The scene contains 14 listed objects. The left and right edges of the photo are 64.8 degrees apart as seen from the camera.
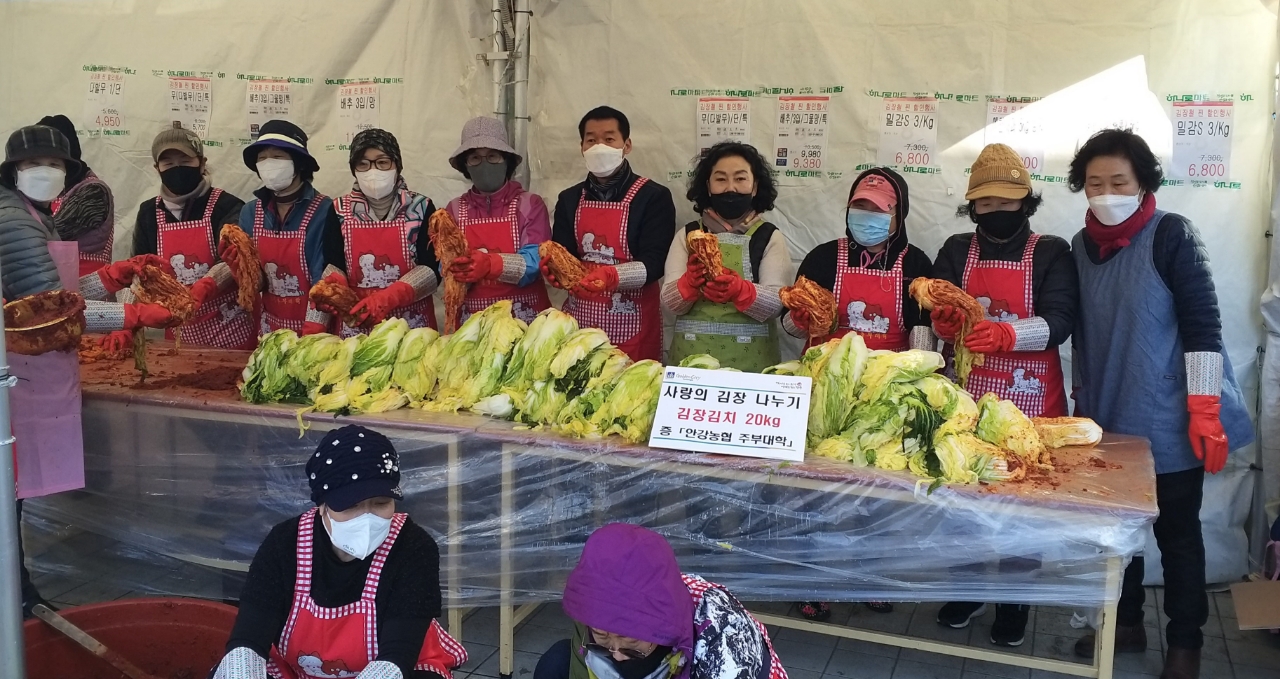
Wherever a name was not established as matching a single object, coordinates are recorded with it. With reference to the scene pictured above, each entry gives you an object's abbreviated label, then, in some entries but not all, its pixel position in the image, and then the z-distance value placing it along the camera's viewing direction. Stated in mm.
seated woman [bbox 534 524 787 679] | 2033
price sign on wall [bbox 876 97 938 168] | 4914
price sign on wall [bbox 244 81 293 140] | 5980
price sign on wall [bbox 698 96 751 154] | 5227
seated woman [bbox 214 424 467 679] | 2584
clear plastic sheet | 3217
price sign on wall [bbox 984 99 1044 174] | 4785
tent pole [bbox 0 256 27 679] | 2592
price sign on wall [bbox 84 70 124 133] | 6316
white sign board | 3465
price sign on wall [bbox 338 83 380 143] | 5828
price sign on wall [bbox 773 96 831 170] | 5102
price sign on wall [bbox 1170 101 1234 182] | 4570
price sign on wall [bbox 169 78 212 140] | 6164
